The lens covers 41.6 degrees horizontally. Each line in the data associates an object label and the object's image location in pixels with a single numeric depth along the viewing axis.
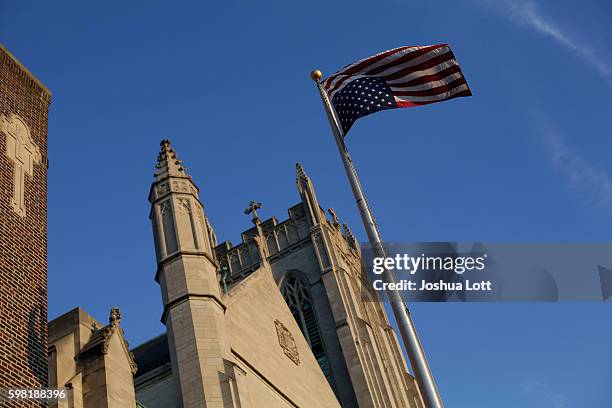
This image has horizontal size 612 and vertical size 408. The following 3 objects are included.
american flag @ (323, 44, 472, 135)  14.95
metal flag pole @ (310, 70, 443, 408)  11.90
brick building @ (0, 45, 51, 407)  9.84
